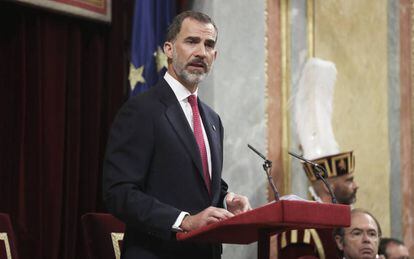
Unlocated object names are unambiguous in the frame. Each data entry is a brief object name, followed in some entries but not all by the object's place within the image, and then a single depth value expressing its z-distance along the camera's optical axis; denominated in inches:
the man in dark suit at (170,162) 198.5
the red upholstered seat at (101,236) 262.7
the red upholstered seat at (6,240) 274.4
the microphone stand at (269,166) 189.9
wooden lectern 174.9
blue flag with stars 394.3
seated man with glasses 361.4
